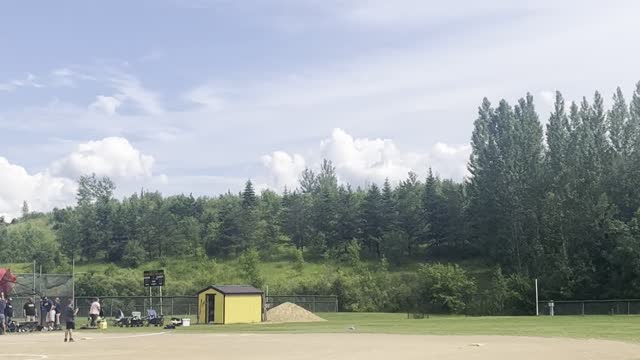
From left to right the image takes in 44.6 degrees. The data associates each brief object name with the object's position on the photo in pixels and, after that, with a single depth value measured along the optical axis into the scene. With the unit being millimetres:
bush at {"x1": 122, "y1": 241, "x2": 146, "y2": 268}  123562
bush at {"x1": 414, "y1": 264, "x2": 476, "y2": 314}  84312
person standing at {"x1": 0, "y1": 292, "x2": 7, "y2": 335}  40856
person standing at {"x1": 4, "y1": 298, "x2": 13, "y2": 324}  44056
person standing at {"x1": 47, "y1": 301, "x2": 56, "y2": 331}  45341
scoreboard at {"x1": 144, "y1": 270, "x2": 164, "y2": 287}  60250
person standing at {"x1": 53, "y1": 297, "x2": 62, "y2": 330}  46688
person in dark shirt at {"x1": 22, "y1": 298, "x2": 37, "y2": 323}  45678
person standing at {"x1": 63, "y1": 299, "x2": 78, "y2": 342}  33719
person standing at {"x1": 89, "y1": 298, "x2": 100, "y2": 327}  46531
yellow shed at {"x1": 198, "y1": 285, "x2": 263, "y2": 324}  56156
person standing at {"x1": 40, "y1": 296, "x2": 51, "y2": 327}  46062
